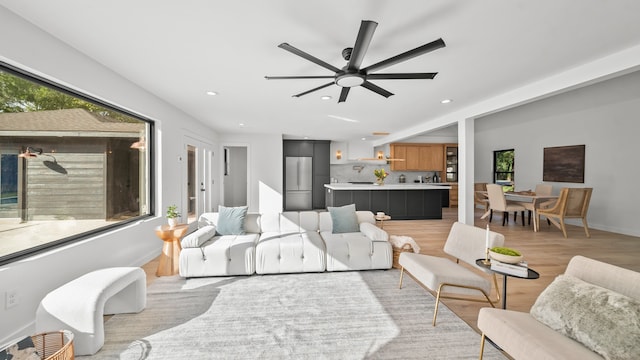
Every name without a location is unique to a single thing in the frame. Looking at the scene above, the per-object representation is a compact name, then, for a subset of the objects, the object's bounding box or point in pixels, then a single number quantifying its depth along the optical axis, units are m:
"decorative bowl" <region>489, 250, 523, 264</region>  1.83
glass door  4.92
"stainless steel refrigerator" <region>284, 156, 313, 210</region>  8.42
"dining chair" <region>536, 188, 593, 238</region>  5.01
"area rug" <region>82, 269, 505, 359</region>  1.79
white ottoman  1.74
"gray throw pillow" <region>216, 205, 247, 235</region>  3.48
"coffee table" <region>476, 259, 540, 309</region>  1.74
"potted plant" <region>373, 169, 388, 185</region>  6.85
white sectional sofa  2.98
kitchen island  6.81
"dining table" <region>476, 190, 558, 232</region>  5.53
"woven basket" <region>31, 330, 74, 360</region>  1.55
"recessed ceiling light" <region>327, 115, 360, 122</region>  5.34
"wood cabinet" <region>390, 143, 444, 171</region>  9.02
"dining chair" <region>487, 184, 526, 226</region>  5.78
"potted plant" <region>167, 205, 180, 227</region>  3.19
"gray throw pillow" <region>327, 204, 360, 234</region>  3.63
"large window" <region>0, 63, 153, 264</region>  2.00
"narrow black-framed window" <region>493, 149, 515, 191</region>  7.87
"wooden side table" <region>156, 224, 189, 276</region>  3.08
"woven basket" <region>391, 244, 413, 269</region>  3.31
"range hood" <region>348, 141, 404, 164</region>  8.97
